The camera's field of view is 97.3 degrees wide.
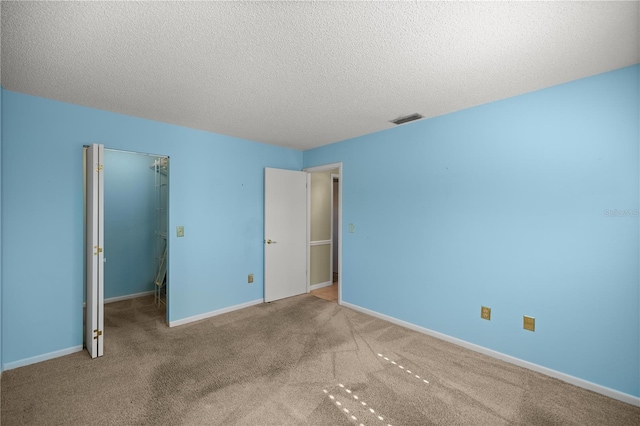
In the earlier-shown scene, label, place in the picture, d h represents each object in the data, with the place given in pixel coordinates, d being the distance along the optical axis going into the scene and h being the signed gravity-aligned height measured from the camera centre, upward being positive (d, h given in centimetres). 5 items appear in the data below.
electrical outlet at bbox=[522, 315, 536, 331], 245 -97
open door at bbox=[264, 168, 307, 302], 427 -32
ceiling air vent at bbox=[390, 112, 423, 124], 308 +107
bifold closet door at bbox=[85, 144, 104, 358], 258 -33
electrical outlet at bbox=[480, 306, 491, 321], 271 -97
